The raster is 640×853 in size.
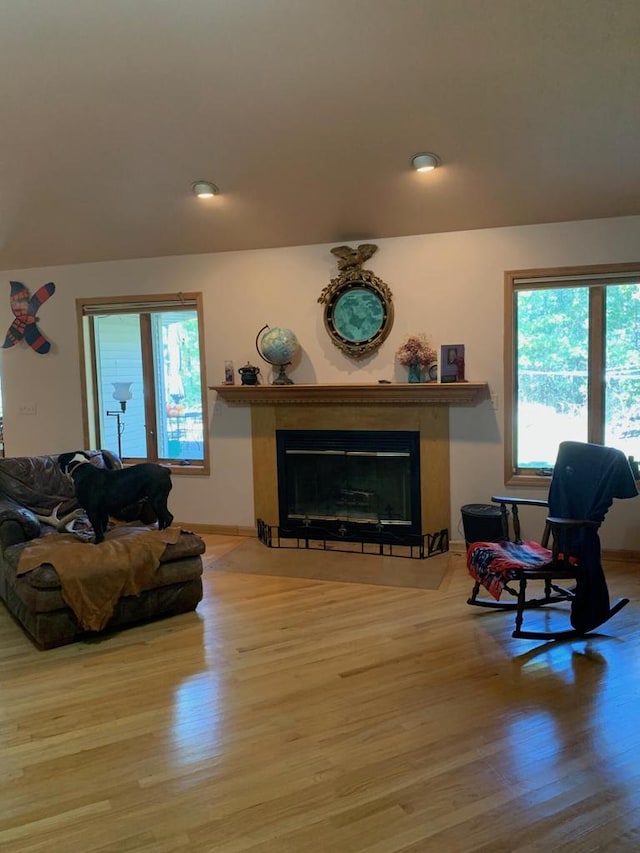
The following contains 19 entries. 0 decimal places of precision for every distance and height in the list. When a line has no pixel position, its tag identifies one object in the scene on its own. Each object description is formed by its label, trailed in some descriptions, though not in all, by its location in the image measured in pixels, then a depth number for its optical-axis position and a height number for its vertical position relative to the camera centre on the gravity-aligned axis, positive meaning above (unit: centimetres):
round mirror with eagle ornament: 477 +63
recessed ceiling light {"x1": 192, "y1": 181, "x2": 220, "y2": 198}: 419 +140
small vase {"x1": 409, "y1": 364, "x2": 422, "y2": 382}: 463 +8
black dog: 360 -61
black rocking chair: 304 -91
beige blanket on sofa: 318 -96
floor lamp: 535 -2
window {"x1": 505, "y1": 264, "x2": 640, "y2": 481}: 438 +13
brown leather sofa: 315 -100
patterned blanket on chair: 312 -96
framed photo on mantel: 458 +15
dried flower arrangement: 459 +23
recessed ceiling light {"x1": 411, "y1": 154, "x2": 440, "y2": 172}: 376 +140
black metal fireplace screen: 483 -90
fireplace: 464 -28
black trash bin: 439 -105
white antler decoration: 383 -83
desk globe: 486 +32
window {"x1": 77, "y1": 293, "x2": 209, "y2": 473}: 540 +11
